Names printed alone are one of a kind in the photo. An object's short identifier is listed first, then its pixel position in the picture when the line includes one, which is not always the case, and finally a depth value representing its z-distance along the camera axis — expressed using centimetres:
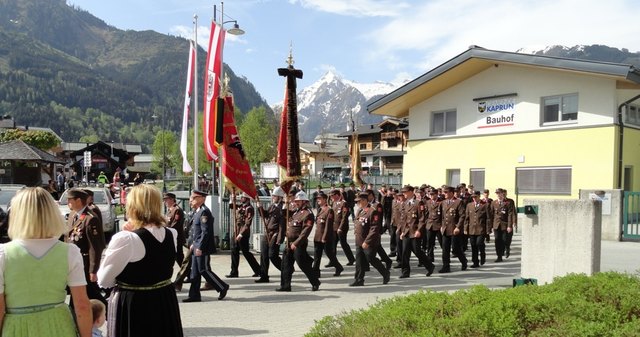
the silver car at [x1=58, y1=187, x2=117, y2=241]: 1712
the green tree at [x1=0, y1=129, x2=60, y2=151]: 4419
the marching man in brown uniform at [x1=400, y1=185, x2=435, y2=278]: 1139
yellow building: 1867
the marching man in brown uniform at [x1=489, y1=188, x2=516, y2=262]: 1351
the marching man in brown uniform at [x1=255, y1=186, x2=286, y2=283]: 1053
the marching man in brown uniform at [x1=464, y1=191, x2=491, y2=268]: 1276
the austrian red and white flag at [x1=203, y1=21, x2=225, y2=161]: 1408
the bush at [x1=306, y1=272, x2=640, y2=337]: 416
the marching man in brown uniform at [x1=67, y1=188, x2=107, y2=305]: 653
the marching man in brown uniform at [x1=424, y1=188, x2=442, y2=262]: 1305
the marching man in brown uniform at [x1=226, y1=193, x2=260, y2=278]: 1083
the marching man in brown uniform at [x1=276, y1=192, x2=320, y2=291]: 968
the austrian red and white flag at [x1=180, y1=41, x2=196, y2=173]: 1852
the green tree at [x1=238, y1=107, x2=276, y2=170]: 7138
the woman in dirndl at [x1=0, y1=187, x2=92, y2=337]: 319
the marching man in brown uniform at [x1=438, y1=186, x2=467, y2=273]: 1217
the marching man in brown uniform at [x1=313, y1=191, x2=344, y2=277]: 1099
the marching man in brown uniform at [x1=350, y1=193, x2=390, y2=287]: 1023
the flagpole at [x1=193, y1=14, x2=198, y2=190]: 1802
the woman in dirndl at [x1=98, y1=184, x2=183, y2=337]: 399
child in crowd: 383
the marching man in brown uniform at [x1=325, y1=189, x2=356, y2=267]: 1260
